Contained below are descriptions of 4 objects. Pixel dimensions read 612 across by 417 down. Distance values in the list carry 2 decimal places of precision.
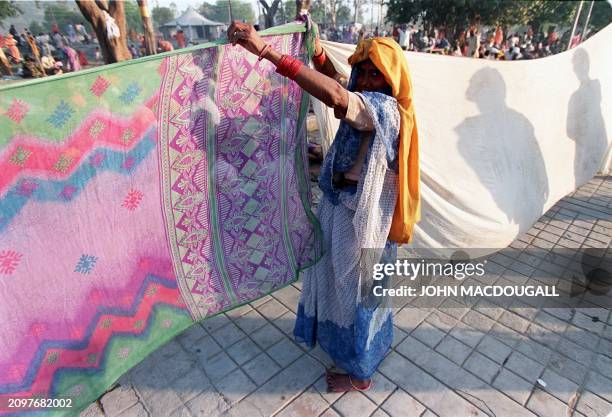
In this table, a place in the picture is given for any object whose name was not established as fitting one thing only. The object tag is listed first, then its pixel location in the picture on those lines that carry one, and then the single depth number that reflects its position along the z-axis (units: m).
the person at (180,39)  18.72
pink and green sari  1.32
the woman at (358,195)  1.53
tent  27.02
